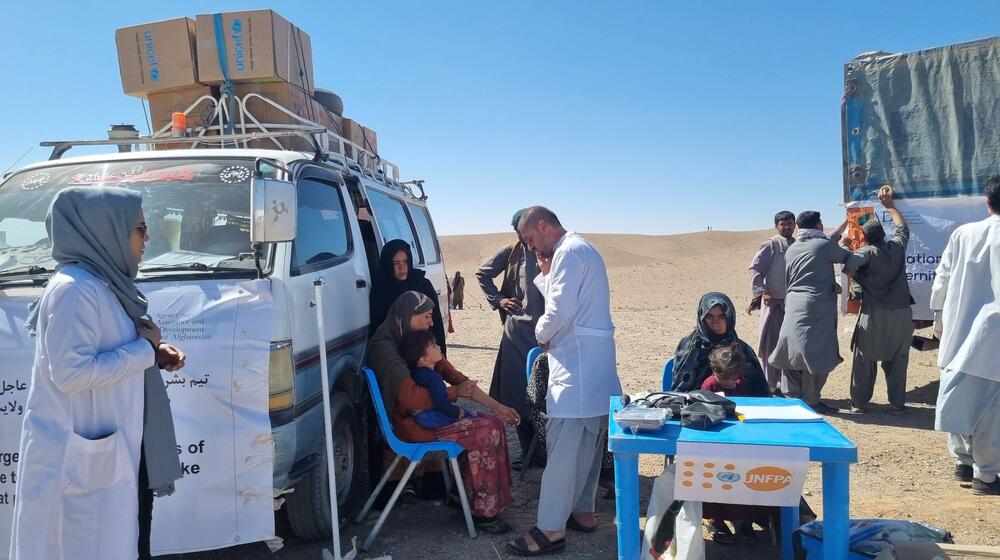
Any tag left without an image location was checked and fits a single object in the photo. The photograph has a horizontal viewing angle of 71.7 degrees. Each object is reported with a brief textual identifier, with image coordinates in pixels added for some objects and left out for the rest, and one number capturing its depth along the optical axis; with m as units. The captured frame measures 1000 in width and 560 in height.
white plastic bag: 3.00
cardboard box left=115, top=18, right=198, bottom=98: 5.20
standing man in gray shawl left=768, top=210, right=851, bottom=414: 6.75
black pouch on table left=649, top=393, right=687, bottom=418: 3.26
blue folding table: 2.79
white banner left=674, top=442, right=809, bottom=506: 2.79
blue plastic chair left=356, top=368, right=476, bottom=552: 3.91
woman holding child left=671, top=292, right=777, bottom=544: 3.73
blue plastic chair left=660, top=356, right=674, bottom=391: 4.33
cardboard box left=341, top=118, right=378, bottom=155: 6.57
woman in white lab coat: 2.25
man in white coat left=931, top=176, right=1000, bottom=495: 4.48
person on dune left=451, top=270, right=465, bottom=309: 21.73
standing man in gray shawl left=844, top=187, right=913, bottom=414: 6.78
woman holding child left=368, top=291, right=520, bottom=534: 4.16
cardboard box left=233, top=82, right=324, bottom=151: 5.30
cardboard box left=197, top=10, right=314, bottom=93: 5.11
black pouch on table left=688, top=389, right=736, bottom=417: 3.21
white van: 3.41
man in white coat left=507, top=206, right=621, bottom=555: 3.81
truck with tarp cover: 6.70
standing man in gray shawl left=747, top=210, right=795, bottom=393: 7.54
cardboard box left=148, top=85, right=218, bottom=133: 5.35
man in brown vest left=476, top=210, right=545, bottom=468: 5.34
